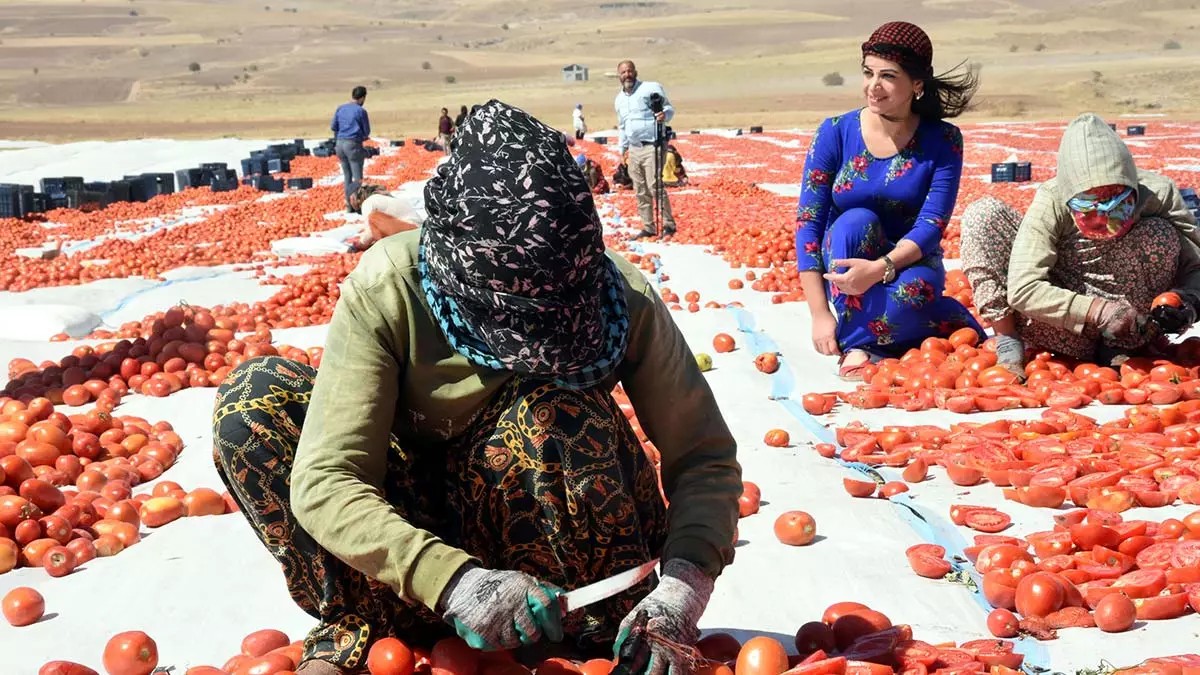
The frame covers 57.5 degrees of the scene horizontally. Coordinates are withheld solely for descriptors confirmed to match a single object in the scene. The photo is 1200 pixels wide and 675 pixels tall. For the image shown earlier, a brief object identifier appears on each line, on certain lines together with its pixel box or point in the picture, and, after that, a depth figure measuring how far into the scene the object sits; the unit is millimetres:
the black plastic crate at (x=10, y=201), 13992
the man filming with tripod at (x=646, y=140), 10562
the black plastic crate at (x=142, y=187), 16062
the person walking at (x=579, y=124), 27031
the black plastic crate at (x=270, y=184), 18000
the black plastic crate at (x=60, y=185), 15102
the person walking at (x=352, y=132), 14266
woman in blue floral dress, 4648
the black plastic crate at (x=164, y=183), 17094
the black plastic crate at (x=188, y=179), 18188
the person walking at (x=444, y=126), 22581
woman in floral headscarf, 1980
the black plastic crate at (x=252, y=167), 20797
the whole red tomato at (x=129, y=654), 2406
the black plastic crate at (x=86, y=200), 14859
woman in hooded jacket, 4250
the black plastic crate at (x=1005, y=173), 14719
